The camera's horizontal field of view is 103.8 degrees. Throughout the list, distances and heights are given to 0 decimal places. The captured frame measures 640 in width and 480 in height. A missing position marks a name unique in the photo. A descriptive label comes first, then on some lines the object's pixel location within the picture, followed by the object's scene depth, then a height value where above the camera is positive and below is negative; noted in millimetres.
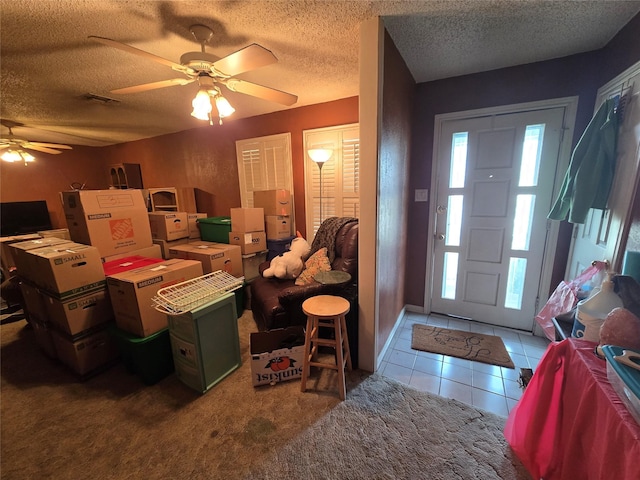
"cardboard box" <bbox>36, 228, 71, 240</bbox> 3933 -533
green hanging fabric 1542 +122
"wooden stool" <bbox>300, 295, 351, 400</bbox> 1667 -931
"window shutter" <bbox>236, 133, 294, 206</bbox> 3313 +393
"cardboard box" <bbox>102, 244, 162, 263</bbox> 2402 -567
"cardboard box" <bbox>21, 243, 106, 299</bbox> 1743 -504
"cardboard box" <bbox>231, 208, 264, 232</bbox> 2984 -306
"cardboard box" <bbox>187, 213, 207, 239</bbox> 3402 -409
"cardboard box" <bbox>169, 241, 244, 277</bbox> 2689 -667
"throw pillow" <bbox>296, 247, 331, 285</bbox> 2369 -712
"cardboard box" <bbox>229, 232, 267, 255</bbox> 3002 -568
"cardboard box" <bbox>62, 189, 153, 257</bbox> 2260 -200
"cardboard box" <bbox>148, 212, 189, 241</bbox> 3127 -363
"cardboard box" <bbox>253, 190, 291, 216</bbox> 3194 -103
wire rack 1634 -687
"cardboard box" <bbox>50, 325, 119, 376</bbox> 1869 -1154
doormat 2092 -1396
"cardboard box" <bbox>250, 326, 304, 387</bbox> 1790 -1166
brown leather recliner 2031 -854
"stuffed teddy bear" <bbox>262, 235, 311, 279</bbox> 2557 -741
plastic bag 1454 -690
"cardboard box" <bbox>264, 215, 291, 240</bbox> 3244 -423
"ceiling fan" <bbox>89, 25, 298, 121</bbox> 1355 +743
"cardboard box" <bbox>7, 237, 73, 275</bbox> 1967 -377
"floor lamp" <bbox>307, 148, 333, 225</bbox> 2713 +398
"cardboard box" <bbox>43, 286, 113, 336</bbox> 1809 -836
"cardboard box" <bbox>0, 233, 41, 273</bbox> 3541 -746
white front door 2215 -235
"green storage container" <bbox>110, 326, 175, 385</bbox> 1775 -1135
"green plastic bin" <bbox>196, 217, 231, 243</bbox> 3217 -446
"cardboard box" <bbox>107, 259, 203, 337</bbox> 1753 -687
